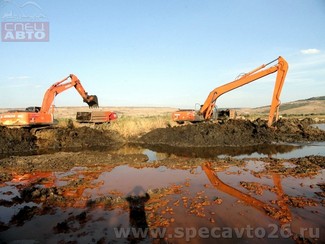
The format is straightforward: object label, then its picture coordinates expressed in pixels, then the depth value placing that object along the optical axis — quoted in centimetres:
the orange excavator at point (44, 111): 1692
